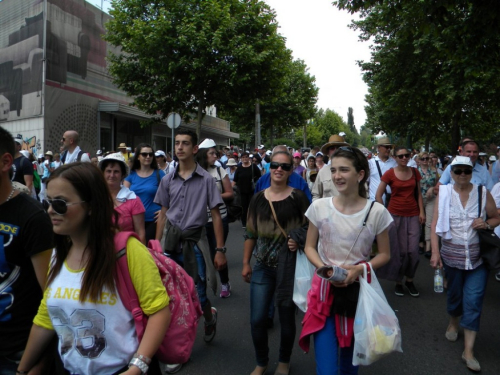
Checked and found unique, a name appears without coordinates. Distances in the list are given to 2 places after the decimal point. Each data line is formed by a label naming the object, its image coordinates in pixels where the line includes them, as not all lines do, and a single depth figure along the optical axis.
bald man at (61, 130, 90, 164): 5.97
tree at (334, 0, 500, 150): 7.02
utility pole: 28.94
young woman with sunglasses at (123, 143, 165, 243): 5.15
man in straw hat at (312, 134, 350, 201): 5.87
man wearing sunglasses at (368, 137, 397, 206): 6.64
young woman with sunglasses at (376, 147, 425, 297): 5.68
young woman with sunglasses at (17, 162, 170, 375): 1.72
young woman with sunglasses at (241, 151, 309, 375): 3.30
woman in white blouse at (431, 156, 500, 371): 3.81
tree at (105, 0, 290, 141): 18.61
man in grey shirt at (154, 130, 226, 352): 4.02
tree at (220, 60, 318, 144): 39.31
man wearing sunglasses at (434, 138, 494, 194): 5.76
